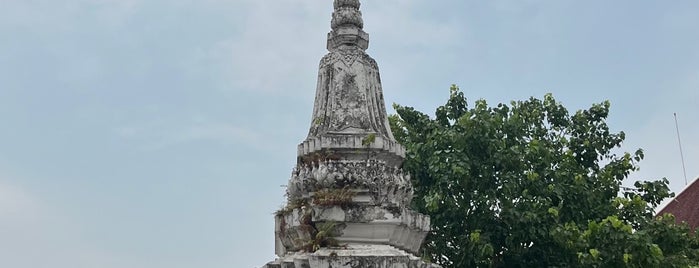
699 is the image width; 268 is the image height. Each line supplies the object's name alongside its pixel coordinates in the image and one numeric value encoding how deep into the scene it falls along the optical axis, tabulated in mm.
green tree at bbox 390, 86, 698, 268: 16172
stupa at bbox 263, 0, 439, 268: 9758
